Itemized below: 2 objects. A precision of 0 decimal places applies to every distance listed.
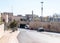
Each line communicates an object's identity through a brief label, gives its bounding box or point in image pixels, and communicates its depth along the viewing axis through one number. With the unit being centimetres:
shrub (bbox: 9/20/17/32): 2955
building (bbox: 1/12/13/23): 2998
